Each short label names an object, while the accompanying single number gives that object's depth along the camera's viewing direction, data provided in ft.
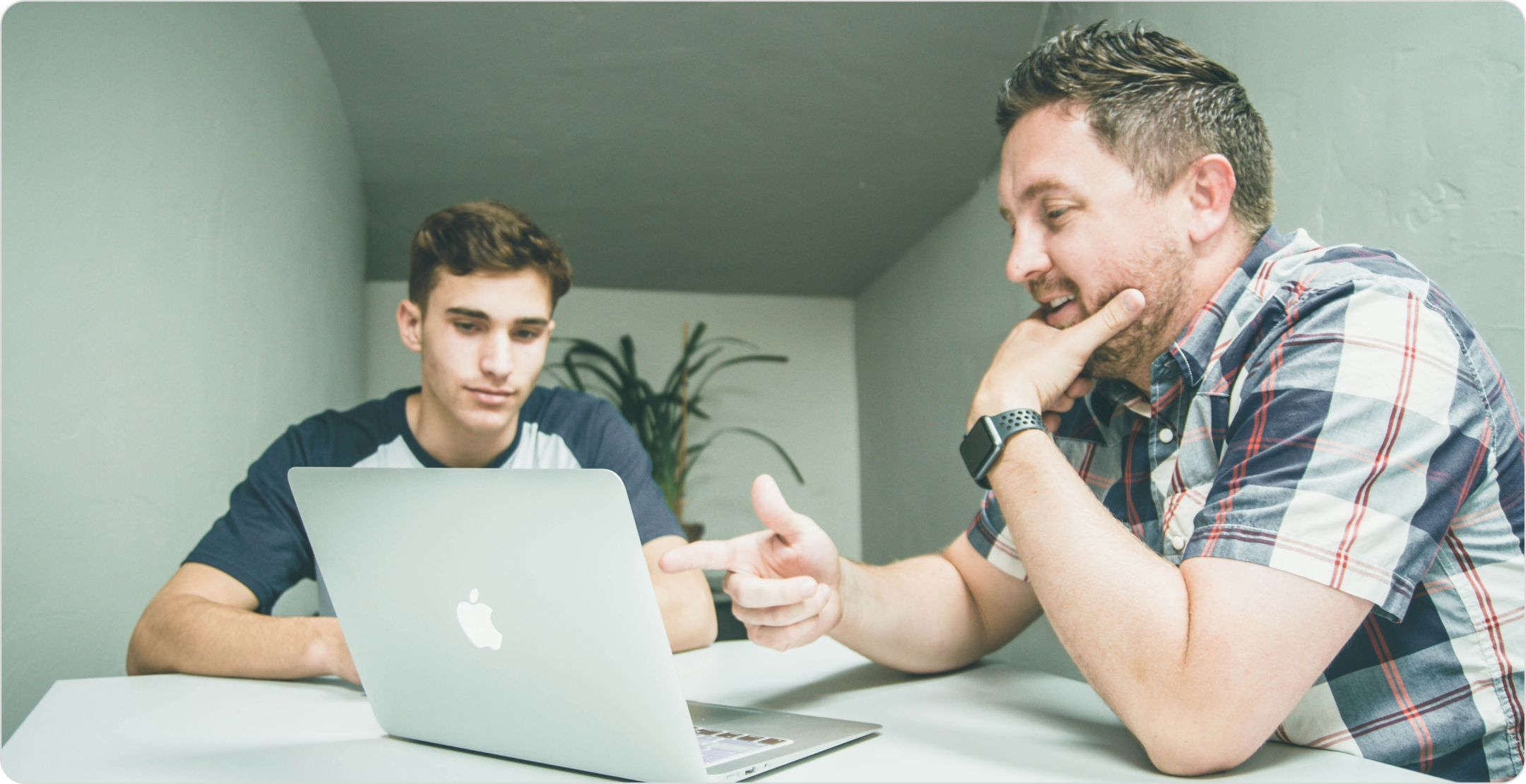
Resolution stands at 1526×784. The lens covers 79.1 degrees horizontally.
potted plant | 13.64
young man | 5.18
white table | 2.50
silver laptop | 2.12
